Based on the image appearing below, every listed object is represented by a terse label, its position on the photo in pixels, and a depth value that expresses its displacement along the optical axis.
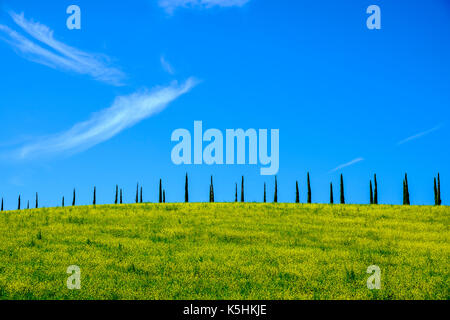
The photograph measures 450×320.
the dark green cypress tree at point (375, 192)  78.88
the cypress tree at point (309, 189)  80.06
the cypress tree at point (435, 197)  76.94
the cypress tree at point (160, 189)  85.99
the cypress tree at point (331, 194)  80.62
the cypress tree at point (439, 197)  76.81
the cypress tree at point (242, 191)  82.44
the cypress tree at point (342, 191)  77.74
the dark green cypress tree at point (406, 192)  75.88
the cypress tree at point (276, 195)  82.81
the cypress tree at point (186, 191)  81.36
